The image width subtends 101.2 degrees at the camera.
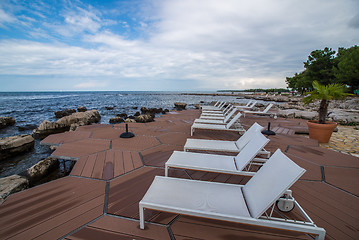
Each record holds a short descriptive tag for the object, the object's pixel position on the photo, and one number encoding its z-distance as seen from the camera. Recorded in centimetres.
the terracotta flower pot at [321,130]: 486
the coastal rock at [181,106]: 2163
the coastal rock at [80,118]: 967
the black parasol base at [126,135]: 515
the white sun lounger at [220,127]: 526
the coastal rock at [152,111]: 1780
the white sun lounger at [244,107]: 1116
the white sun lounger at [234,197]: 146
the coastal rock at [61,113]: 1572
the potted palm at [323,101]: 479
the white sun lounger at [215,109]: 1088
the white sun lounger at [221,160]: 247
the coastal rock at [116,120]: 1199
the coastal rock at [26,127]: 1016
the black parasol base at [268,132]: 551
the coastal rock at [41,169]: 329
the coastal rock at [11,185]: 237
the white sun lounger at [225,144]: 342
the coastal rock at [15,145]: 525
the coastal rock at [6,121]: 1085
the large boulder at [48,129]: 827
